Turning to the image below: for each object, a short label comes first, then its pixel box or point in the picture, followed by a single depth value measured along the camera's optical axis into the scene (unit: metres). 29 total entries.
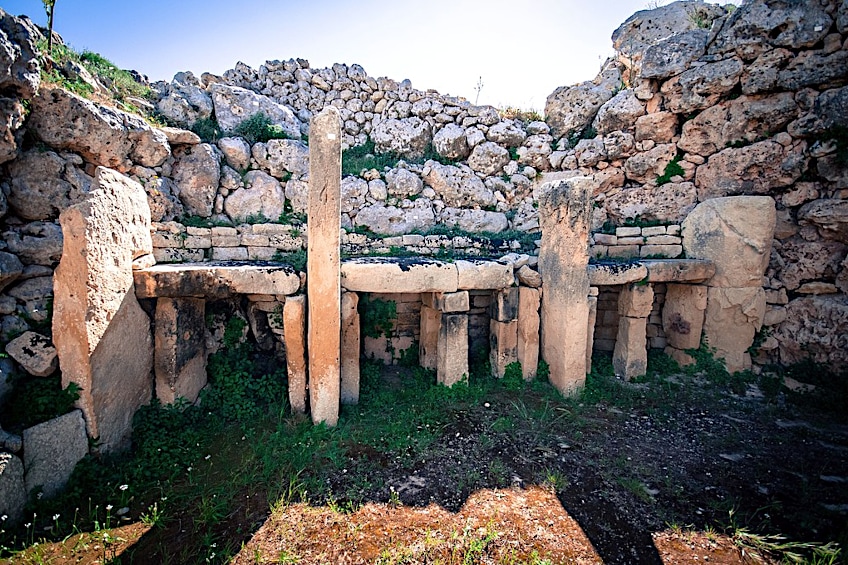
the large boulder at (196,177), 6.36
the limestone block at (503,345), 6.04
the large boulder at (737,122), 6.28
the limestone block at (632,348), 6.22
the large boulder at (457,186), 8.10
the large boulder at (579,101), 8.29
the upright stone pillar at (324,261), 4.47
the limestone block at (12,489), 3.08
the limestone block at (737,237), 6.12
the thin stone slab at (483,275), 5.57
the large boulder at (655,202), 7.09
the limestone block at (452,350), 5.67
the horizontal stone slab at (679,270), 6.11
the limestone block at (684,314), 6.55
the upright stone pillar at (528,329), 5.96
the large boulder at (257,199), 6.70
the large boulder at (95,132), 4.70
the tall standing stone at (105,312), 3.63
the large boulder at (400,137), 8.39
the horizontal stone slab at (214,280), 4.34
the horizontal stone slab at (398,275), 5.16
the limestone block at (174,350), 4.59
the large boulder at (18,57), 4.03
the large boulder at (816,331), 5.79
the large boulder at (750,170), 6.21
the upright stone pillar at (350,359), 5.38
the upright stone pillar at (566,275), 5.46
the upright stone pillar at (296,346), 4.82
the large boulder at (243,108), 7.25
